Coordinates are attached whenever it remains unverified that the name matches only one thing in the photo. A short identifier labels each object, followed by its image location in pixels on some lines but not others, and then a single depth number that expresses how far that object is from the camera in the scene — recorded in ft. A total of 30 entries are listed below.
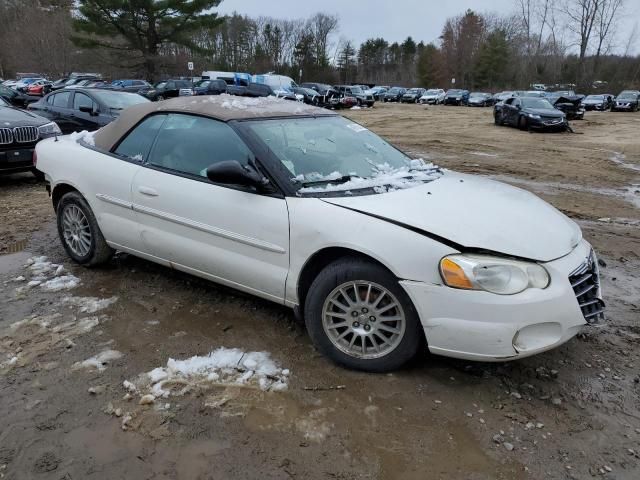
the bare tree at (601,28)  203.62
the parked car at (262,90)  92.41
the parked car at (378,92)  177.17
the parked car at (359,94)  123.75
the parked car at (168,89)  87.40
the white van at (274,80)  130.82
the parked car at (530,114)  63.52
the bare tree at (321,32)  283.20
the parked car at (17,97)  72.77
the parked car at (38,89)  96.78
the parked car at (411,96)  168.25
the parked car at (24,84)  109.33
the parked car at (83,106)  34.76
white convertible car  9.02
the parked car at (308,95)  103.06
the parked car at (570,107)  83.78
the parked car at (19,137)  25.14
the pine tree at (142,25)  153.69
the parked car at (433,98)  160.76
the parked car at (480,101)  146.00
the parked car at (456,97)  153.89
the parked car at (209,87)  87.97
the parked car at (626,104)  115.55
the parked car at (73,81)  108.76
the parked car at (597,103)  120.78
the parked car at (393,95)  171.72
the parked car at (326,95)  108.82
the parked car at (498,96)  145.18
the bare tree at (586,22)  203.47
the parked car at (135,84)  92.65
